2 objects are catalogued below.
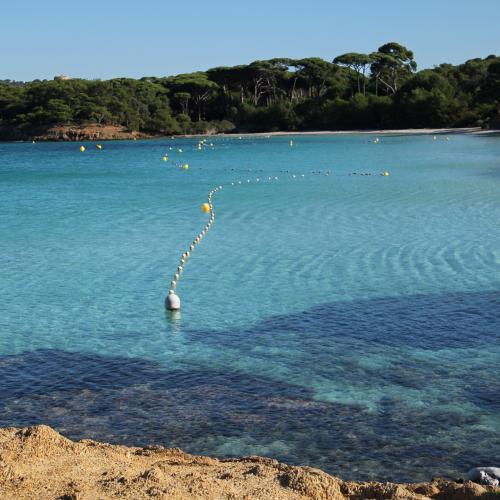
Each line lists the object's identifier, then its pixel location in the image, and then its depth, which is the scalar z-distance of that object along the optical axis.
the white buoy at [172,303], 15.09
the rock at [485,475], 7.51
